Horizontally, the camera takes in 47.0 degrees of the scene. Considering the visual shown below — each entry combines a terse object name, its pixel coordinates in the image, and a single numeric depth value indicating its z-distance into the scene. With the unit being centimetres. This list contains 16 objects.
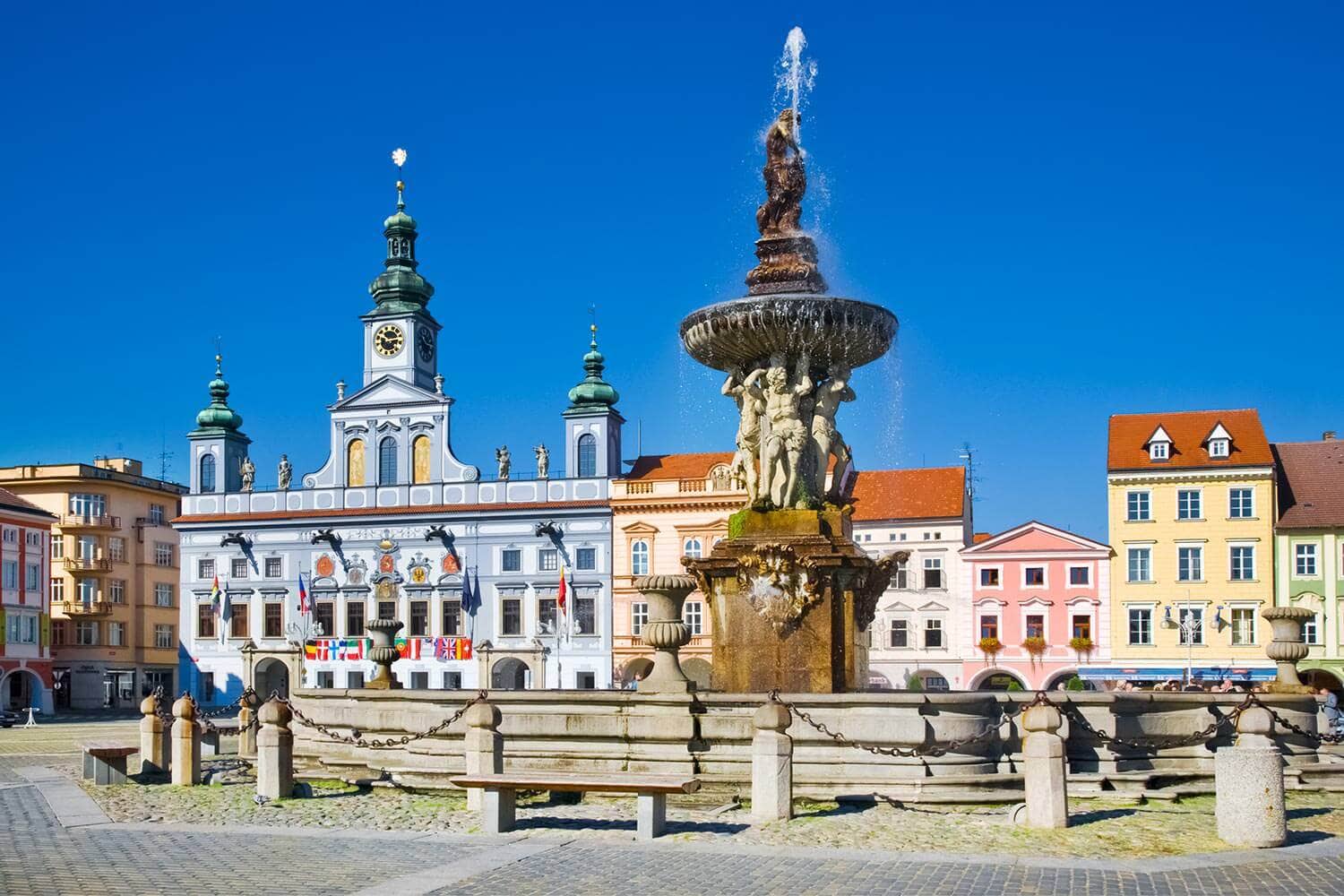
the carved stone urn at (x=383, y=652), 2133
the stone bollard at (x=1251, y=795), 1121
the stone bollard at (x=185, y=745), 1602
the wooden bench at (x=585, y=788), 1157
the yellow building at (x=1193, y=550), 5175
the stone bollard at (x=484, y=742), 1291
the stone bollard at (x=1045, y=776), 1204
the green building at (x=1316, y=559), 5047
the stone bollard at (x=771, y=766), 1243
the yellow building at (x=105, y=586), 6675
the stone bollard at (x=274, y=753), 1448
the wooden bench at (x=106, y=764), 1672
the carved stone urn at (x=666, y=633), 1487
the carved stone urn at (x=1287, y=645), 1827
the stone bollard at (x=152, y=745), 1745
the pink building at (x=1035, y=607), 5391
